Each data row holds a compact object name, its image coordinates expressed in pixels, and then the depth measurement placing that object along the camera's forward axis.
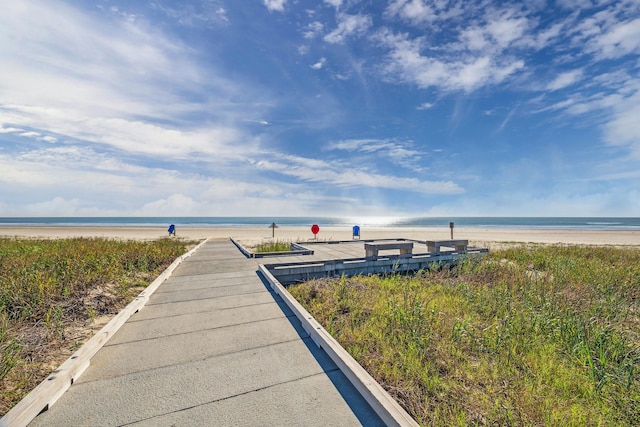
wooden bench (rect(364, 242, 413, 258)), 8.91
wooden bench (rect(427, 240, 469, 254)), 10.34
